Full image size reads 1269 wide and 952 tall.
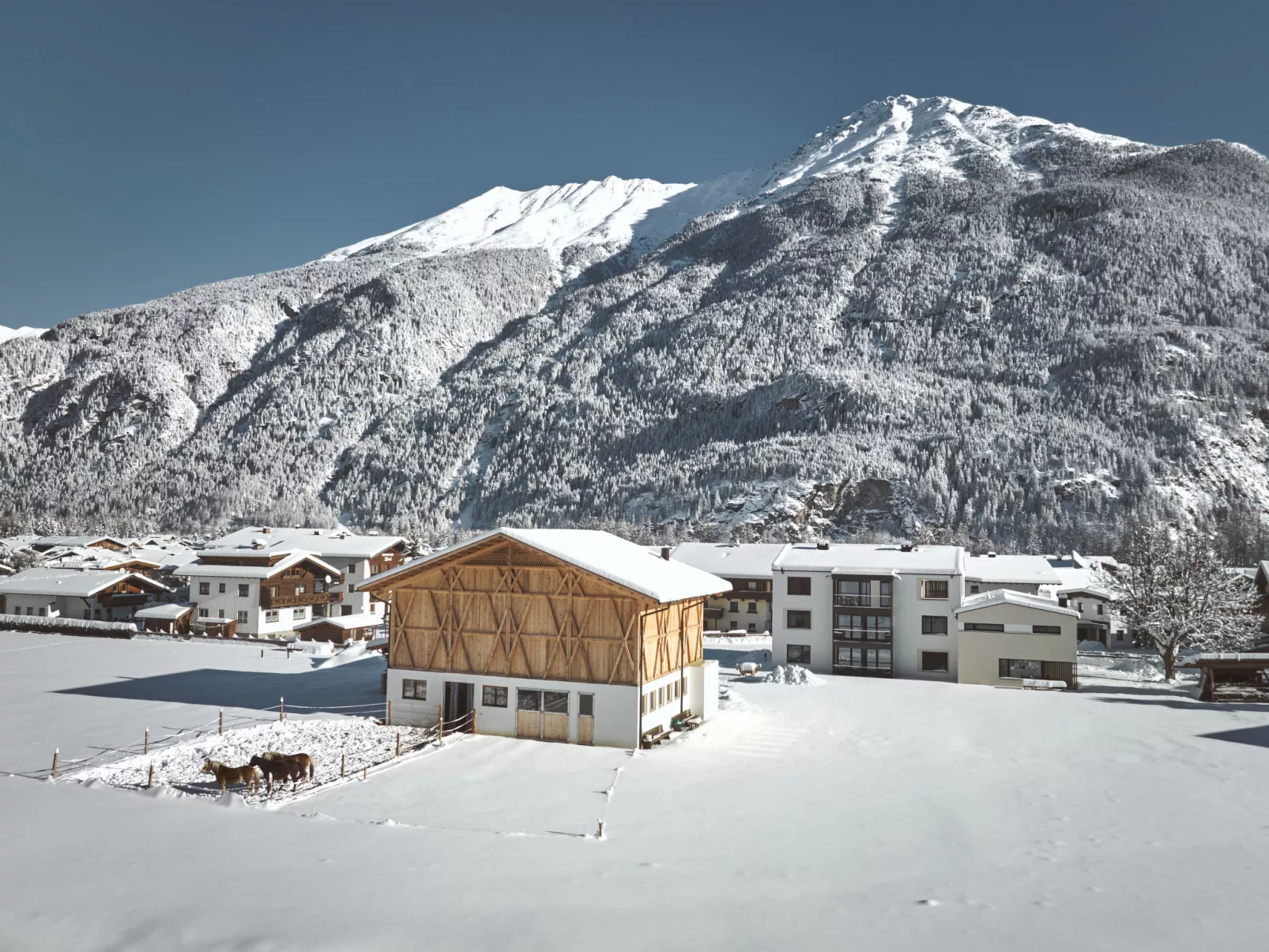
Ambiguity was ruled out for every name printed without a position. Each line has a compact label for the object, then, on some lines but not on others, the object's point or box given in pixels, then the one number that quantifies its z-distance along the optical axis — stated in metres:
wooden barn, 27.70
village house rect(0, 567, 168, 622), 63.75
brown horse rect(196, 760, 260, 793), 20.44
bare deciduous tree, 45.66
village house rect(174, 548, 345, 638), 63.94
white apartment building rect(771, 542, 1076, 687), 43.66
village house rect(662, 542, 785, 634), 68.94
